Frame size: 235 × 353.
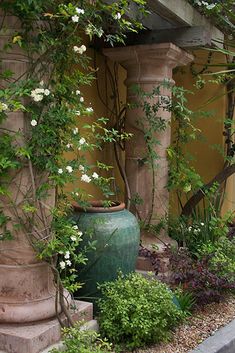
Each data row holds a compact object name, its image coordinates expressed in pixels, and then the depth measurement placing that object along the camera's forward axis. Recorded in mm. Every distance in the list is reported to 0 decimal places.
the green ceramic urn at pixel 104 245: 3779
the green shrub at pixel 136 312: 3424
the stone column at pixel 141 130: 4867
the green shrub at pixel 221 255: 4409
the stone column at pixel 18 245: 3080
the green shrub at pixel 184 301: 4066
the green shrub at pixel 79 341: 3016
